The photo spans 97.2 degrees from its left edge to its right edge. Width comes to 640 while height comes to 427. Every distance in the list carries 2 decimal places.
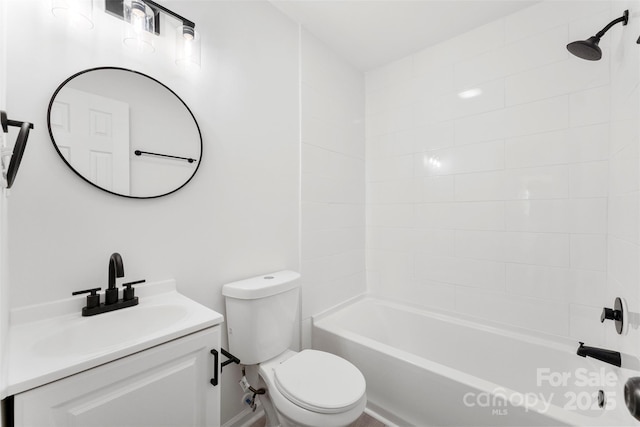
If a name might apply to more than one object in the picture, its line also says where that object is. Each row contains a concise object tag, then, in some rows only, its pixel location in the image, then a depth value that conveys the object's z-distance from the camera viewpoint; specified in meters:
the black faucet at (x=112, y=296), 1.06
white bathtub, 1.23
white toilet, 1.21
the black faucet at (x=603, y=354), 1.10
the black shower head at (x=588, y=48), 1.26
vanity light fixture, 1.19
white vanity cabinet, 0.70
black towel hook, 0.67
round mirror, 1.08
